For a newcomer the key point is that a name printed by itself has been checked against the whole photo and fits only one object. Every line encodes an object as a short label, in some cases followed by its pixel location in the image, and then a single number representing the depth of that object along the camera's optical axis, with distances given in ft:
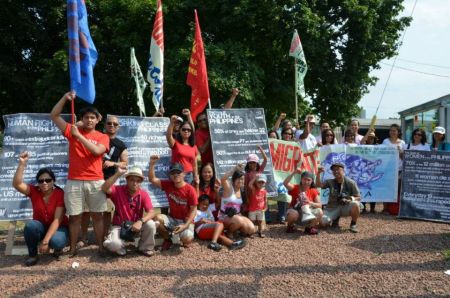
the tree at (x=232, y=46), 55.47
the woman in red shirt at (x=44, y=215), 18.95
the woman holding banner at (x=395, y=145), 29.78
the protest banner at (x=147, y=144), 23.61
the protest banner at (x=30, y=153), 21.30
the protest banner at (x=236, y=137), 24.79
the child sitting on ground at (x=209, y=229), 21.13
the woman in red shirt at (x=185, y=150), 22.59
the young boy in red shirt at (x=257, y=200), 23.09
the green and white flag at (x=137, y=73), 33.29
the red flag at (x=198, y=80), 26.05
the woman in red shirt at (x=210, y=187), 23.05
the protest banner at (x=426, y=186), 26.66
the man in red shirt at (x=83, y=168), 18.99
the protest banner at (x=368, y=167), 29.48
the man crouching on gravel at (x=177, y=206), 20.75
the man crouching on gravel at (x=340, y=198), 24.45
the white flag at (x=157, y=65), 25.32
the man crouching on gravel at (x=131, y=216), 19.46
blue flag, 19.70
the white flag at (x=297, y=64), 33.17
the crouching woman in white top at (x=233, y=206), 22.06
